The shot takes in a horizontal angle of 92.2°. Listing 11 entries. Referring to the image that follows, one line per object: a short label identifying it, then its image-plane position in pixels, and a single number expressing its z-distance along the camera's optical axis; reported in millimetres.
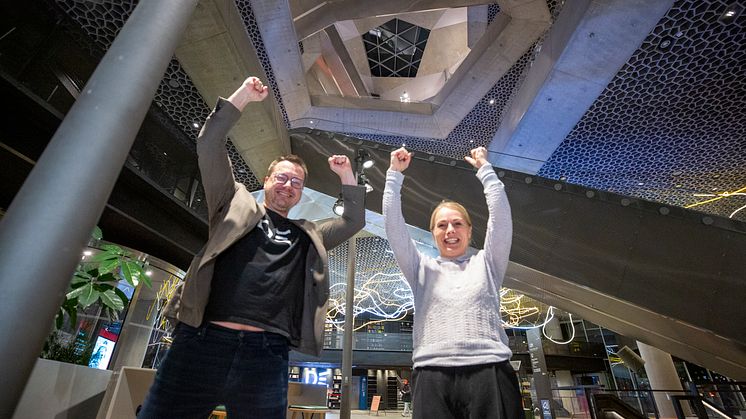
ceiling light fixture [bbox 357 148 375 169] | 5641
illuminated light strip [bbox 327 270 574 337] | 12075
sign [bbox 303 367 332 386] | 21734
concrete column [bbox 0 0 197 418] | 623
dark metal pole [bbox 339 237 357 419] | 5250
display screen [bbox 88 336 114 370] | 6845
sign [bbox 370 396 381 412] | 17703
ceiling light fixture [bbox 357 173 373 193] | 4591
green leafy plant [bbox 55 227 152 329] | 2643
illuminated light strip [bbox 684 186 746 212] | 7379
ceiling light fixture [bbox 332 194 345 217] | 4733
